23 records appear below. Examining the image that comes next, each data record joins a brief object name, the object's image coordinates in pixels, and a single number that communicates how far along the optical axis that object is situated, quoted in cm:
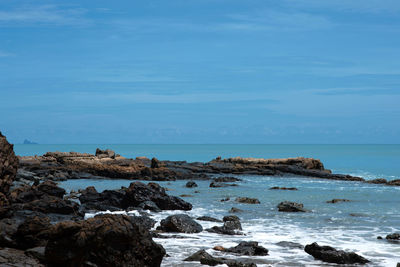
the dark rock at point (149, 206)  2461
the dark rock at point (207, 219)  2124
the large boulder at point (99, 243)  1008
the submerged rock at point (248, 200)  3011
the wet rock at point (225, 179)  4934
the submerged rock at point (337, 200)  3162
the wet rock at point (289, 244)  1535
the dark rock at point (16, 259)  1038
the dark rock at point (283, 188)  4177
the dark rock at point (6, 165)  1672
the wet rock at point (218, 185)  4331
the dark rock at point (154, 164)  5809
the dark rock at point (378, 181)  5228
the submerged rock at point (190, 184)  4300
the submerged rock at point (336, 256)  1305
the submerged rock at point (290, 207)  2569
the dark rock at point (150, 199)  2559
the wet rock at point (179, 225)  1766
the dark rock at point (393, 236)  1684
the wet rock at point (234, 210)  2500
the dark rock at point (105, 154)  6756
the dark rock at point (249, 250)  1378
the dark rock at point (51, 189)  2394
